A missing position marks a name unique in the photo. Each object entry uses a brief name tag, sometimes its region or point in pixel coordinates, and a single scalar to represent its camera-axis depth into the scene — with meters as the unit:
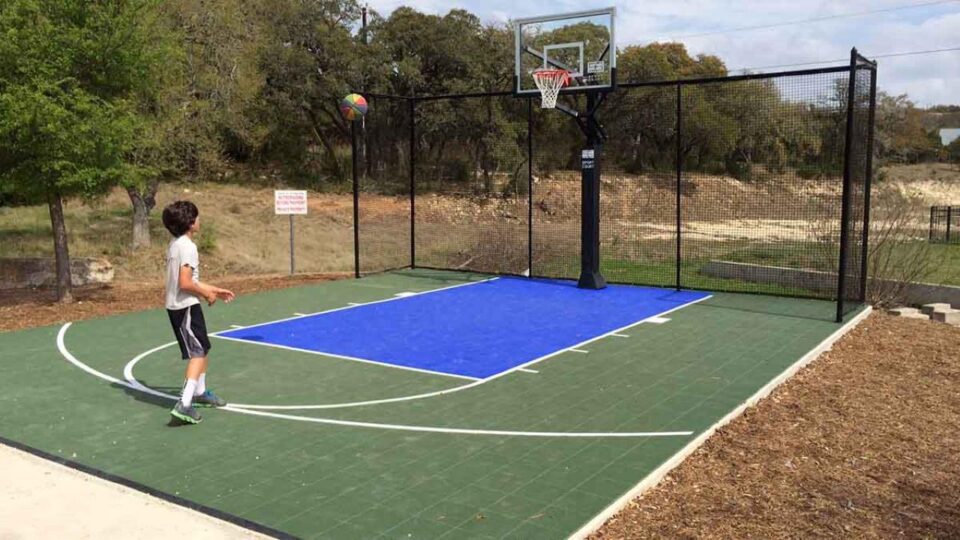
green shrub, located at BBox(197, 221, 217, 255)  18.62
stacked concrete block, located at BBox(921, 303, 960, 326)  10.92
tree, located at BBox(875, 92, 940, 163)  39.81
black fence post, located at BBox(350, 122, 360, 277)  13.16
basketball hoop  11.89
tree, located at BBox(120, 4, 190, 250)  10.75
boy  5.57
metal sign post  14.04
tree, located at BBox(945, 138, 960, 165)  54.88
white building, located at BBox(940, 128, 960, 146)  63.41
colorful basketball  12.68
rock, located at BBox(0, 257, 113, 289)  13.90
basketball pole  11.98
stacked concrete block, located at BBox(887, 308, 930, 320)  10.81
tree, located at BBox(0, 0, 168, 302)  9.46
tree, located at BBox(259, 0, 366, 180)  27.62
